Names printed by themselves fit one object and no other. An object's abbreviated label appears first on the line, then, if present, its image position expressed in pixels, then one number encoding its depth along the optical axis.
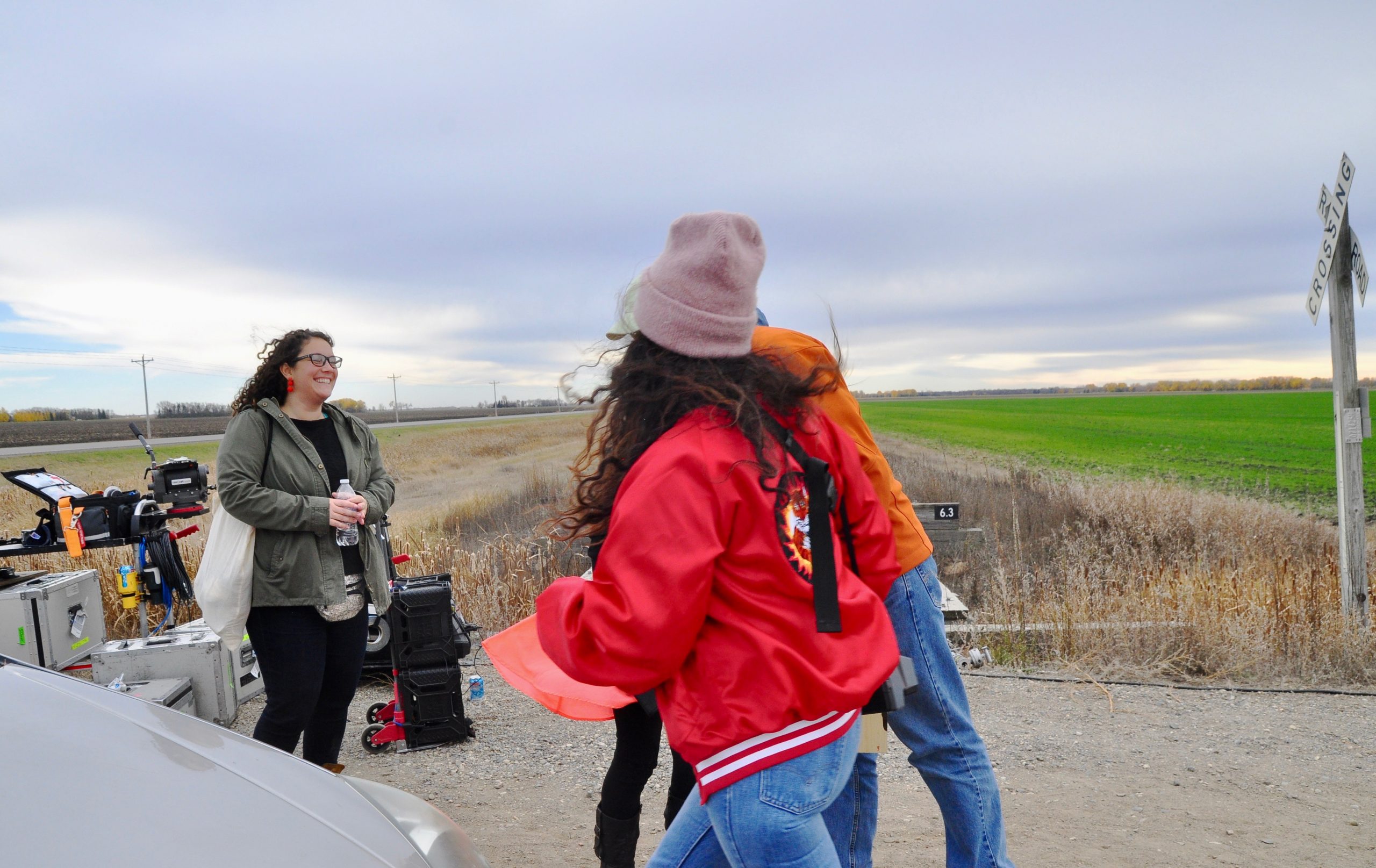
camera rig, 4.79
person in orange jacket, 2.18
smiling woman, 3.13
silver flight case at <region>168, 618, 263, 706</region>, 4.91
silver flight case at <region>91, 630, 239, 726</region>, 4.53
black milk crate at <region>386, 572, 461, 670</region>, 4.30
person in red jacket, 1.42
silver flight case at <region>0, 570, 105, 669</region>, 5.06
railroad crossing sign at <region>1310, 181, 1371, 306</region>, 5.81
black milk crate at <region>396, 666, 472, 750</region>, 4.30
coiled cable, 5.00
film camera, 4.77
